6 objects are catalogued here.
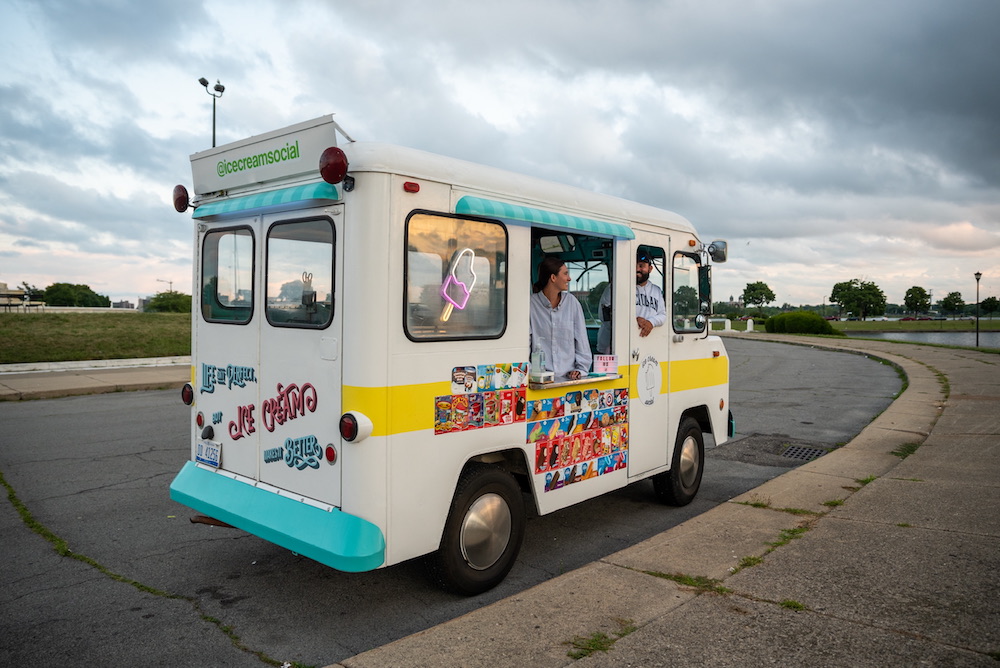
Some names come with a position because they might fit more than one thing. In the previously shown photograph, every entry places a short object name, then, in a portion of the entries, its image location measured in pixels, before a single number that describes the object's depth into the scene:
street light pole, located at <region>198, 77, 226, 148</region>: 20.72
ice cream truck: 3.59
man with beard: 5.51
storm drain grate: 8.27
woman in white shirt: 5.14
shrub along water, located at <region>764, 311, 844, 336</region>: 42.16
